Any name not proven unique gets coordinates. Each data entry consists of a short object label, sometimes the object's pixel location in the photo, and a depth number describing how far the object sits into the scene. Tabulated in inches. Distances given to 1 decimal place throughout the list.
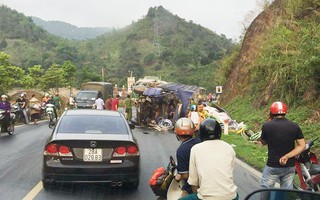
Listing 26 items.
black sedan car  264.6
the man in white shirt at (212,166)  155.0
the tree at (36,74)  2192.7
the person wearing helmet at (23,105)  826.2
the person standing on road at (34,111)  880.3
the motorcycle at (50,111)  869.2
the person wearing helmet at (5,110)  609.6
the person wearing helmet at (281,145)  212.4
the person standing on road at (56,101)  949.2
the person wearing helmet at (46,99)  943.8
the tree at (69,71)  2425.2
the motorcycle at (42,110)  951.0
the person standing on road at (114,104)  917.1
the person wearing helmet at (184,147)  181.9
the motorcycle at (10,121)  602.2
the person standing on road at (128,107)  885.8
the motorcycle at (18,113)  820.5
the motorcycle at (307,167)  233.0
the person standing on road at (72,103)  1179.7
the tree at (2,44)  4537.4
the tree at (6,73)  1390.3
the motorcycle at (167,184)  195.8
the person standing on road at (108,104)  922.8
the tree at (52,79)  2161.7
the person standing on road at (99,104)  897.8
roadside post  672.1
